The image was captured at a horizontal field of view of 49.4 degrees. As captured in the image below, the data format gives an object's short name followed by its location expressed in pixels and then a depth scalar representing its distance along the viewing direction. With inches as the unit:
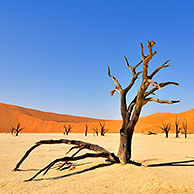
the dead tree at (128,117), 199.6
